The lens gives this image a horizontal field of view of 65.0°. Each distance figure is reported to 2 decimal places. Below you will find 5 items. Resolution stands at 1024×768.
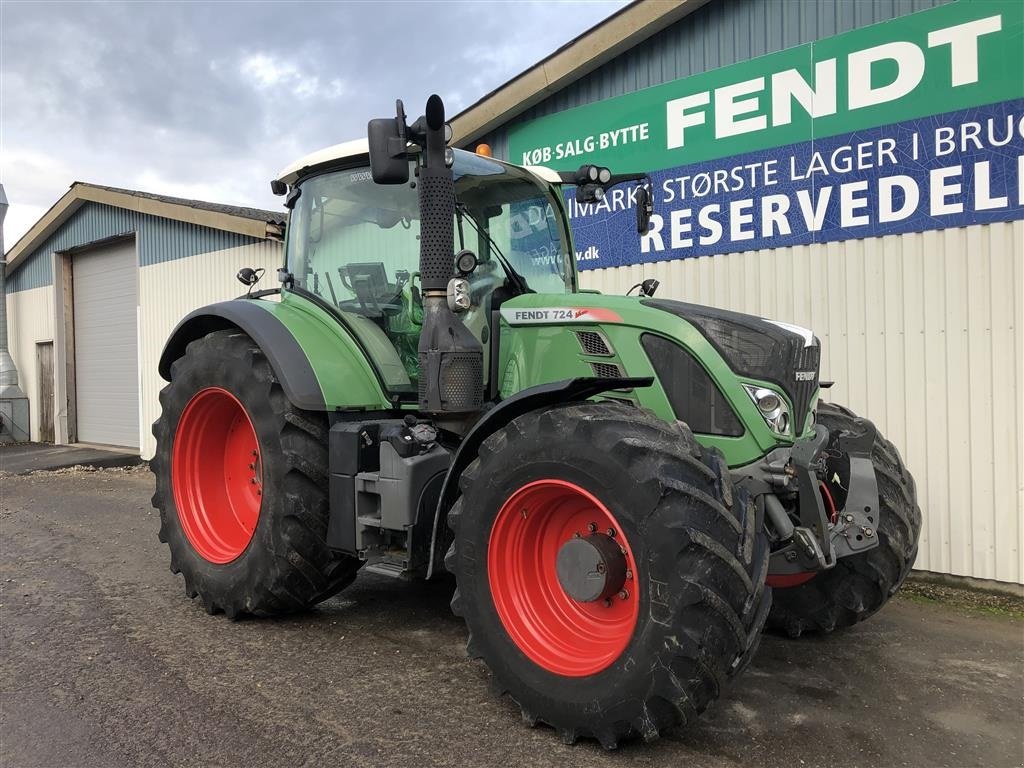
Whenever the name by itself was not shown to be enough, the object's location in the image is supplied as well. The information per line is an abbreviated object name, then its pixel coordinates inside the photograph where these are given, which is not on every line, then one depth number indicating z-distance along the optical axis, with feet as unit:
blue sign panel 16.53
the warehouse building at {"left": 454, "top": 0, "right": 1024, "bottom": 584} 16.58
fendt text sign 16.56
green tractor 9.18
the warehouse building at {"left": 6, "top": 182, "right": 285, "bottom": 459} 36.27
